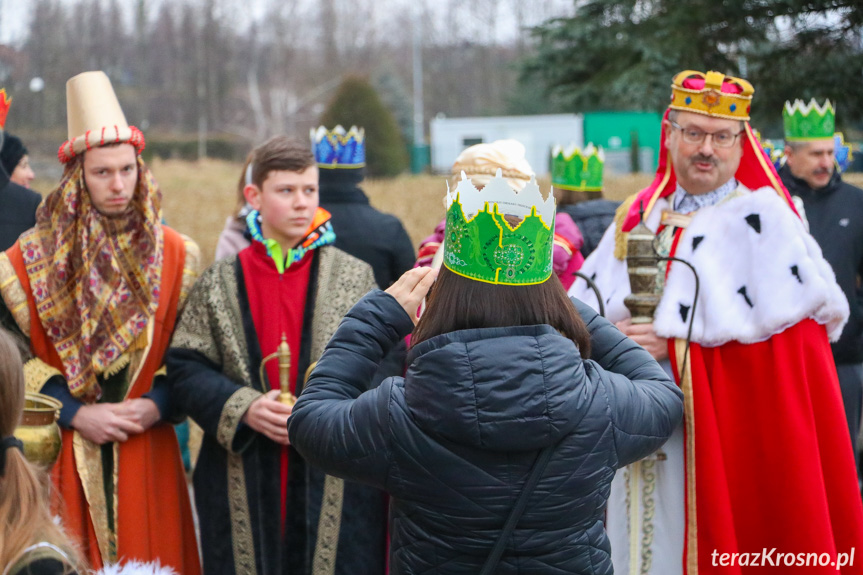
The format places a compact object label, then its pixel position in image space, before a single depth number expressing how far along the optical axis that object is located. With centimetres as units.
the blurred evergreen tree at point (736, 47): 1057
